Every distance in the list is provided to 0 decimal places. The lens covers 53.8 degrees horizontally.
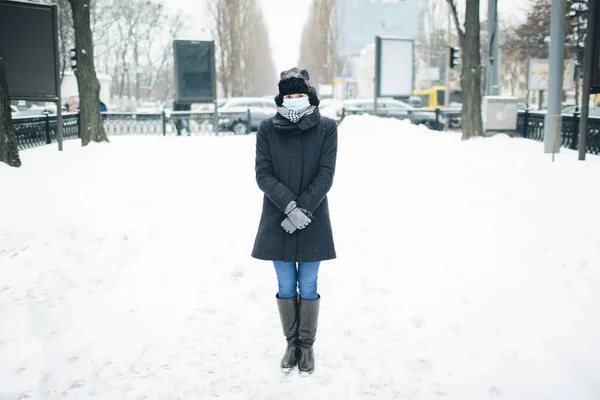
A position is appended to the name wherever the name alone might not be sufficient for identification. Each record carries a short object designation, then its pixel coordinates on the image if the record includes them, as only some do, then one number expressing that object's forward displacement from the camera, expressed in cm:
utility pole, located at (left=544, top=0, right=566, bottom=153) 1162
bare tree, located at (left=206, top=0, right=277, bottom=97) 4300
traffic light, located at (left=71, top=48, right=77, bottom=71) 1750
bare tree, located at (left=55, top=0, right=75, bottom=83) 2890
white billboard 2181
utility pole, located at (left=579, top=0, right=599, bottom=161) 937
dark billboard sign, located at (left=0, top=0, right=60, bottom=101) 1289
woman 367
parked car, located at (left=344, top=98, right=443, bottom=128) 2734
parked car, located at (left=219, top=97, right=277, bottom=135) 2563
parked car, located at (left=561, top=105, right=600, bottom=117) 2661
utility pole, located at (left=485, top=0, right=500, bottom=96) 1869
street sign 2758
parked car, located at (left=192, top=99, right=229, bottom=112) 2844
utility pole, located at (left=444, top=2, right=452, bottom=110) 4062
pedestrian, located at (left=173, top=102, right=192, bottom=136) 2423
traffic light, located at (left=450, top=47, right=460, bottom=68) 2121
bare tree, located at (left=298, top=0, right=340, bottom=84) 5319
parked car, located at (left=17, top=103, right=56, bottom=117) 2909
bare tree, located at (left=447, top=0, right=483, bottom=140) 1711
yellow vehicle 5209
